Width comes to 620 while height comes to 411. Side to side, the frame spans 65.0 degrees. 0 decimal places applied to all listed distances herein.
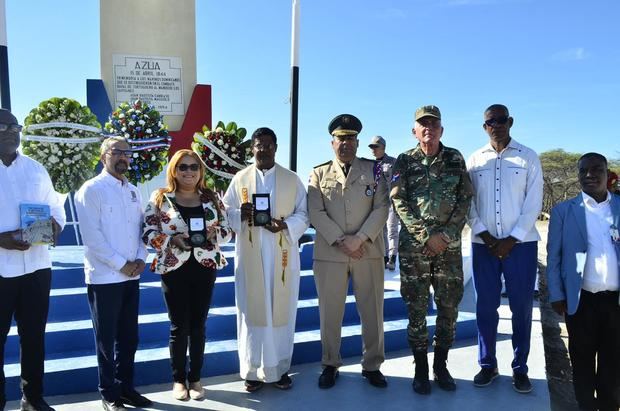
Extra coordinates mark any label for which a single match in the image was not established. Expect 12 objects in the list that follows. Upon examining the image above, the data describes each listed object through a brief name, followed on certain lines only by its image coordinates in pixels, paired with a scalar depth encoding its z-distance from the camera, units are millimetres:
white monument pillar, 8734
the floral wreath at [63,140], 5824
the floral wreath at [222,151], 5887
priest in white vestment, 3914
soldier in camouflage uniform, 3793
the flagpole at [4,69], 5570
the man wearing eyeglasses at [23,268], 3158
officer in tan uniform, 3982
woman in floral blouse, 3517
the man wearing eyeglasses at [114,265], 3305
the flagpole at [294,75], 6777
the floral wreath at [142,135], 6113
